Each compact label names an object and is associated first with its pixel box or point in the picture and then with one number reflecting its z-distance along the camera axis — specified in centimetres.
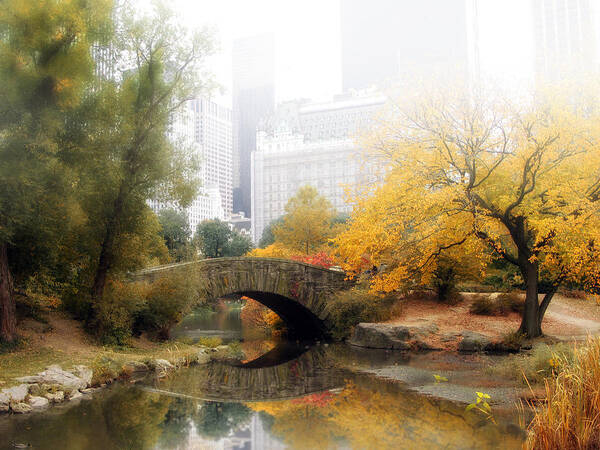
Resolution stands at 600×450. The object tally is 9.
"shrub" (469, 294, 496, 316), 1911
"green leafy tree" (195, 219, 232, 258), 5584
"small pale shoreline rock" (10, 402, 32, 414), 842
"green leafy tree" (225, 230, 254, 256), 5603
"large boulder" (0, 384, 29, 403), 854
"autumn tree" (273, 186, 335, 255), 3916
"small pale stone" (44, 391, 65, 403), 927
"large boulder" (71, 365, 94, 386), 1060
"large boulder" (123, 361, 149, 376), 1219
